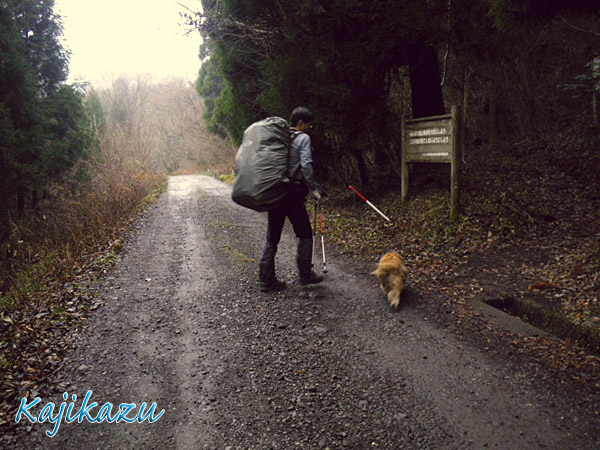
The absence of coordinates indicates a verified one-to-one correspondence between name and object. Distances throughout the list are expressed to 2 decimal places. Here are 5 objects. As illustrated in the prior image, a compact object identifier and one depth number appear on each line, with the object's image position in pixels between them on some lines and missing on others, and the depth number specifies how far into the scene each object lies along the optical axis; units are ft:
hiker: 16.30
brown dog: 15.51
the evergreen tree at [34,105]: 43.60
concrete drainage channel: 12.17
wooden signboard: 22.36
